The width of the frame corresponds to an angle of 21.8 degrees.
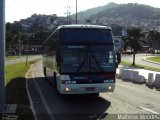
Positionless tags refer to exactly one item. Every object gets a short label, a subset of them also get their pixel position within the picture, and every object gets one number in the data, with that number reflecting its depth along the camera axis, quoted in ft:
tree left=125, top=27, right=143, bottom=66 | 219.41
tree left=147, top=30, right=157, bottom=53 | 501.56
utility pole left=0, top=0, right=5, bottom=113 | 44.60
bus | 55.57
